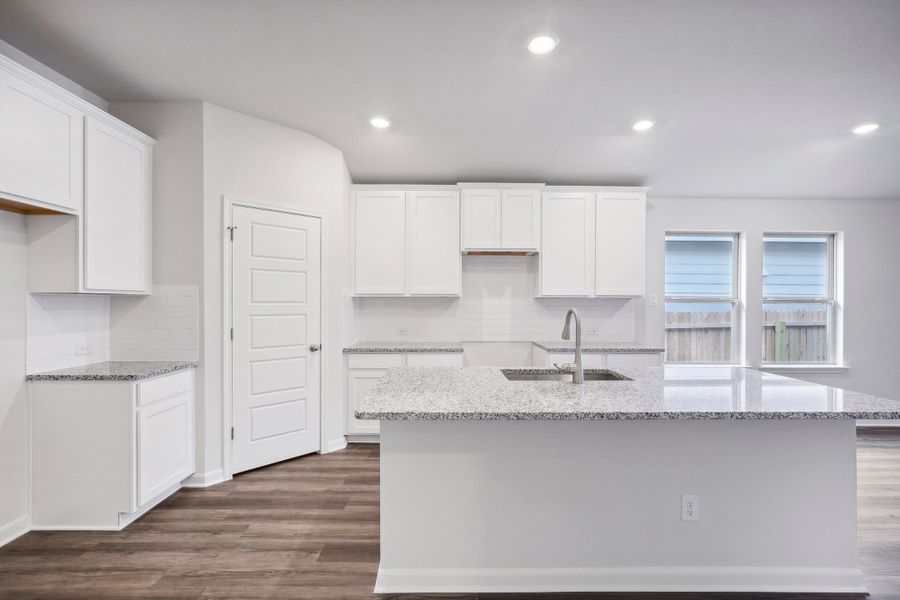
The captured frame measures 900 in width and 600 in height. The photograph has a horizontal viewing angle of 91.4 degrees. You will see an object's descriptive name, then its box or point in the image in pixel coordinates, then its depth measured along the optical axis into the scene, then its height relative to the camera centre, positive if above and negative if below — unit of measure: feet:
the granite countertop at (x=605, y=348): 12.78 -1.45
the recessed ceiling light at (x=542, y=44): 7.40 +4.37
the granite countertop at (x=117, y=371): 7.99 -1.45
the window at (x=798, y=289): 15.74 +0.38
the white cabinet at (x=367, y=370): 12.76 -2.12
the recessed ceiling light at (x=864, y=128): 10.63 +4.22
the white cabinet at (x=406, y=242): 13.67 +1.73
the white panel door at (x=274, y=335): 10.46 -0.97
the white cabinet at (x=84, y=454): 7.99 -2.89
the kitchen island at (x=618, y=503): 6.21 -2.91
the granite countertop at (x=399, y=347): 12.66 -1.47
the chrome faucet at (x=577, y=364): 6.75 -1.05
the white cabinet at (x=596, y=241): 13.80 +1.81
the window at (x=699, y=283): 15.56 +0.58
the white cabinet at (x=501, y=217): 13.69 +2.53
